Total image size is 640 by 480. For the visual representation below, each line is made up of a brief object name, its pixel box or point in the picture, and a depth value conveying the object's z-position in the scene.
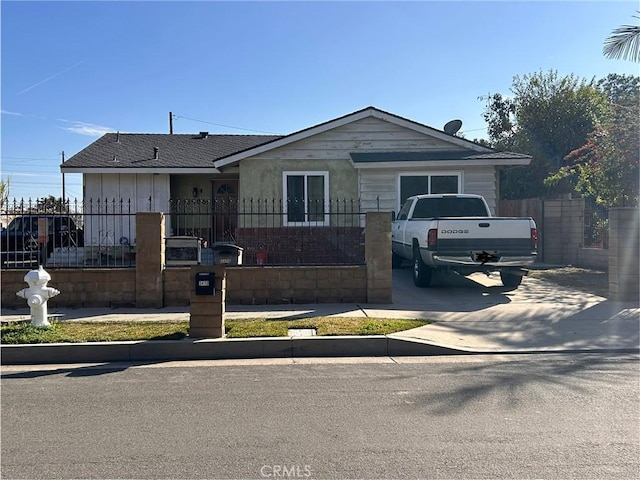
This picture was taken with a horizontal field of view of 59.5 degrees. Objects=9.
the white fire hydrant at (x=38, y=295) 8.32
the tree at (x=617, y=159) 14.26
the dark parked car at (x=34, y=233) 16.69
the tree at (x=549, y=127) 31.02
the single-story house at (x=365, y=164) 15.64
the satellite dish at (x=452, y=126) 19.53
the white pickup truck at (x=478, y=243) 11.05
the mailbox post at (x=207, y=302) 8.03
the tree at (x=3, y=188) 26.57
